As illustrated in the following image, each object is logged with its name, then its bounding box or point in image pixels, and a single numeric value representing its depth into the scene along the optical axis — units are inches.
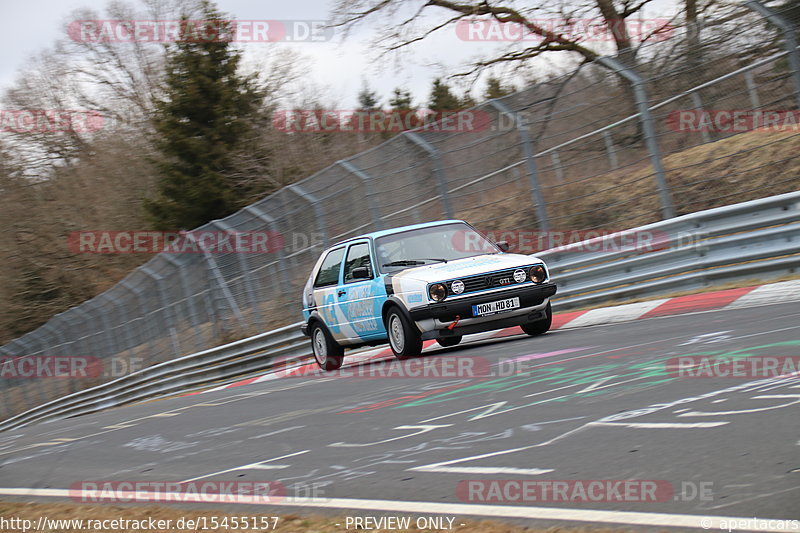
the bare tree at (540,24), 898.1
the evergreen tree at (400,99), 2997.0
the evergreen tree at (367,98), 3129.9
